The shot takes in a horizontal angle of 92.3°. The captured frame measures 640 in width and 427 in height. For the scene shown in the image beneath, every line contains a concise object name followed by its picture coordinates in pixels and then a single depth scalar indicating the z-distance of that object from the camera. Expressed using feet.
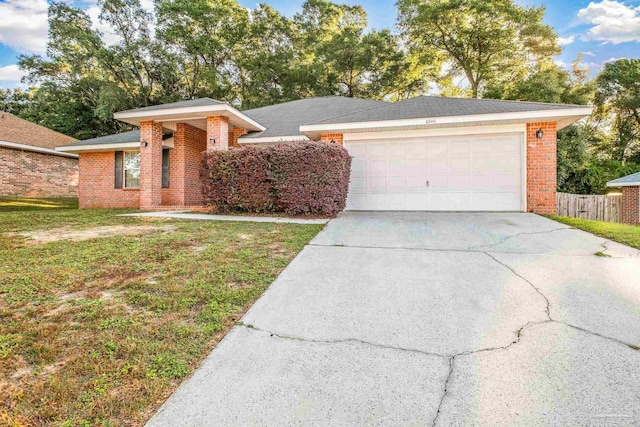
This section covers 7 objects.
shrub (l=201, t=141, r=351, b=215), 23.85
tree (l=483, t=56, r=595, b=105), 51.75
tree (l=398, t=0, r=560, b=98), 62.28
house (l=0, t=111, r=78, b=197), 45.52
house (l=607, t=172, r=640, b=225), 37.09
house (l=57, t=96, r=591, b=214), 25.38
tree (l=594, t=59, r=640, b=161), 71.41
